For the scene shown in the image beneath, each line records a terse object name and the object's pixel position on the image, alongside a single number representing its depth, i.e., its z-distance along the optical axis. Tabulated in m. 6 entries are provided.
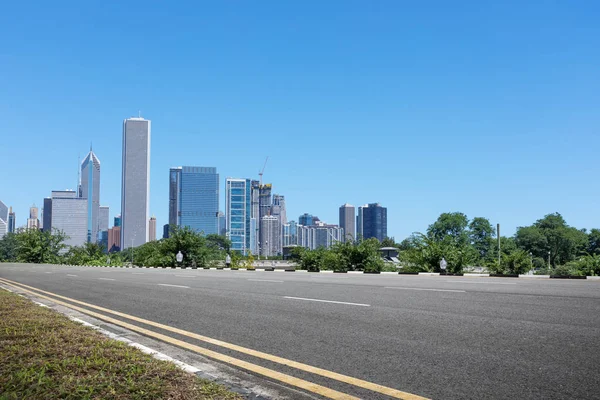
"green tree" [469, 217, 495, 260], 116.50
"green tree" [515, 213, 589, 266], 112.75
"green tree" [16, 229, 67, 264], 60.59
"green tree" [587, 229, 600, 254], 130.38
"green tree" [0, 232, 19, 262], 111.68
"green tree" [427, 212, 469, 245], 112.75
